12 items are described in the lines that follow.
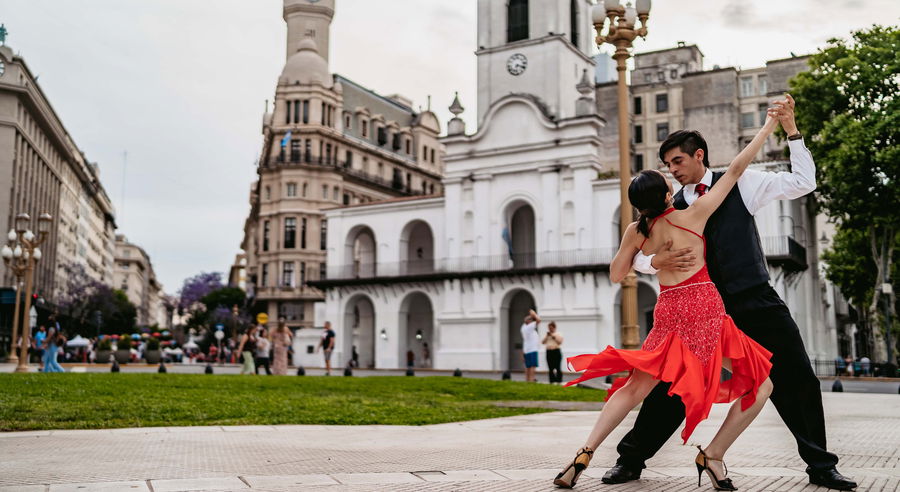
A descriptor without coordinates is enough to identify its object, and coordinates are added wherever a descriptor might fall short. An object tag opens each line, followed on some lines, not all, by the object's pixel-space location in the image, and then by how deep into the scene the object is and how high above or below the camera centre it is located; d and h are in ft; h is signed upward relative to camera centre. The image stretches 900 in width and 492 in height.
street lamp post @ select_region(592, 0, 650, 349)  49.44 +15.98
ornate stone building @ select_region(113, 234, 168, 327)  490.49 +41.32
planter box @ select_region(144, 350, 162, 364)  128.52 -2.52
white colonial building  125.80 +17.26
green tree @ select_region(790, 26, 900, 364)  104.32 +26.97
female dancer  14.03 -0.24
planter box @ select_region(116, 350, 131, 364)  124.54 -2.42
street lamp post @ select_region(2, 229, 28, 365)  82.12 +8.63
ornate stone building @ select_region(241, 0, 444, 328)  210.59 +46.07
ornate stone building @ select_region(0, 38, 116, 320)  187.32 +46.60
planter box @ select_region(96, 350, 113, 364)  121.30 -2.41
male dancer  14.64 +0.62
